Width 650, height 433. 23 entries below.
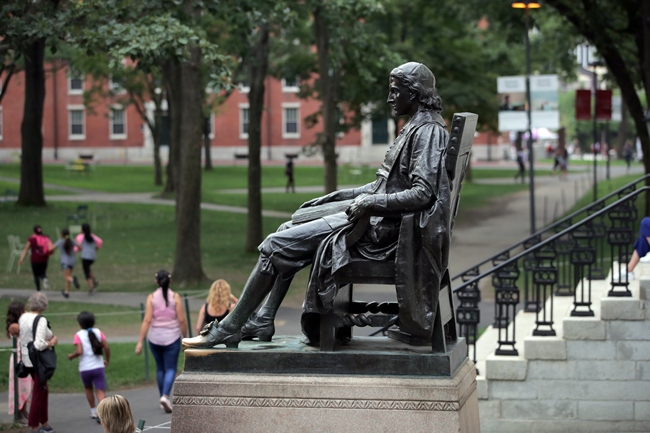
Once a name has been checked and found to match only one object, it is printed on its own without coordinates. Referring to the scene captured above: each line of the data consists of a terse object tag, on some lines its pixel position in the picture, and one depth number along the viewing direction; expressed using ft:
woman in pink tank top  41.06
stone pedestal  23.62
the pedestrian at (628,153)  190.49
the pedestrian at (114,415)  20.90
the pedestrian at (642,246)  40.47
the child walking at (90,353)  39.73
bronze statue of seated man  23.82
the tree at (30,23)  47.93
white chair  80.69
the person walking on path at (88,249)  73.20
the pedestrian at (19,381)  39.81
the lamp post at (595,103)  102.67
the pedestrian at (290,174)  146.51
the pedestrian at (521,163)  174.70
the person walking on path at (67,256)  72.13
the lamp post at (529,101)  79.36
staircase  37.96
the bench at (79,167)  179.11
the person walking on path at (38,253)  71.26
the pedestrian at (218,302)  40.75
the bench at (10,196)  128.47
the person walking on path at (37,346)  37.63
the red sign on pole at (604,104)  106.11
